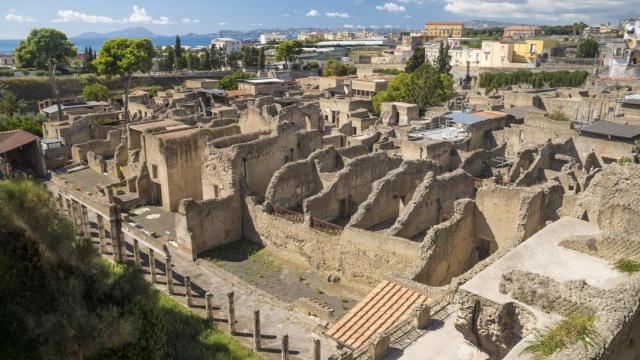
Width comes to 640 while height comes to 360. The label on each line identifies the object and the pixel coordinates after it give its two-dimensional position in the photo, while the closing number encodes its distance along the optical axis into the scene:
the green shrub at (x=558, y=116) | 43.72
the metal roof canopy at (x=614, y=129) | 32.88
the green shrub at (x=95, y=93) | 65.31
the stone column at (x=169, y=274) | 21.05
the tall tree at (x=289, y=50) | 101.00
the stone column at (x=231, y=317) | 18.15
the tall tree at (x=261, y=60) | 102.54
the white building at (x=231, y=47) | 187.15
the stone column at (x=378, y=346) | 12.74
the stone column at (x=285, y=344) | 16.19
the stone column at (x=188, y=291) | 19.92
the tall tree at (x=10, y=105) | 53.53
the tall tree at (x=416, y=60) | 82.50
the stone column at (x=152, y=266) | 22.28
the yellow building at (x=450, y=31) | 193.01
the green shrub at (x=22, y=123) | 44.75
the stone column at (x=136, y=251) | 23.95
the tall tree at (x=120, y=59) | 54.81
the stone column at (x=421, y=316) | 13.95
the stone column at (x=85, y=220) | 26.92
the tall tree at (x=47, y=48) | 60.41
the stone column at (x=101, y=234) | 25.36
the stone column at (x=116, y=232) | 23.19
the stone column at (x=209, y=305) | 18.80
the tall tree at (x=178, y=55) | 102.96
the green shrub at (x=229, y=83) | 75.06
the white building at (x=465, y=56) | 109.06
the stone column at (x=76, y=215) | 27.65
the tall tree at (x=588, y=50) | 101.88
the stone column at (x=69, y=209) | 28.08
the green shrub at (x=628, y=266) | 13.26
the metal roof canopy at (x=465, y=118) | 37.88
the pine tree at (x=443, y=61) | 77.81
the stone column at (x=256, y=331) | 17.05
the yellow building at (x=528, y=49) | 106.94
